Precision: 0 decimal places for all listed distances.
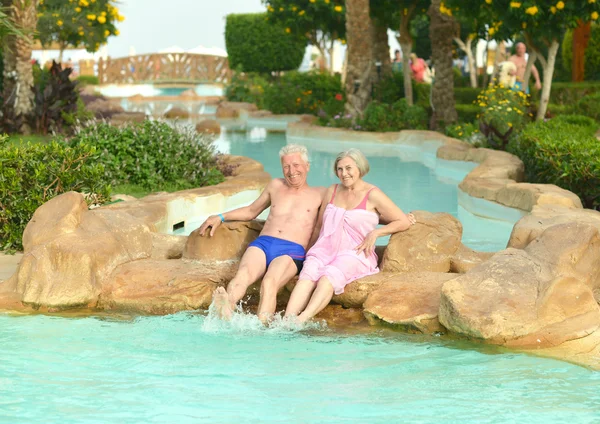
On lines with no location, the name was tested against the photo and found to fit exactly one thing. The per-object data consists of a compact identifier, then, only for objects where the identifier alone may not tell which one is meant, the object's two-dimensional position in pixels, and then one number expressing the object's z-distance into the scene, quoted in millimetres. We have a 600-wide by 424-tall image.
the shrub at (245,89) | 33938
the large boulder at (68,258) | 6543
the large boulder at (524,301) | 5602
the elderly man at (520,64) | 19453
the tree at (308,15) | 24709
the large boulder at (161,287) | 6539
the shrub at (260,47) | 37938
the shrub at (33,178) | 7887
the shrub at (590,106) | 20047
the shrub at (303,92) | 28391
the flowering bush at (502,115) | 15359
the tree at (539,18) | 15383
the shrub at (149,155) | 10844
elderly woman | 6391
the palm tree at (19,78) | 15391
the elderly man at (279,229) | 6367
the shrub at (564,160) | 9891
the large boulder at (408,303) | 6004
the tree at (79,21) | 21234
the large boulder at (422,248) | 6719
